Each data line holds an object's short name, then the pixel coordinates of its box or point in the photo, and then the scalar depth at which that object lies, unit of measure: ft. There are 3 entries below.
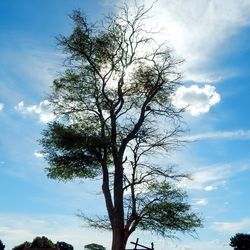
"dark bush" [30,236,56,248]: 60.58
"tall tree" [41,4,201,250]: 47.33
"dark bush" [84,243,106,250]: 118.75
